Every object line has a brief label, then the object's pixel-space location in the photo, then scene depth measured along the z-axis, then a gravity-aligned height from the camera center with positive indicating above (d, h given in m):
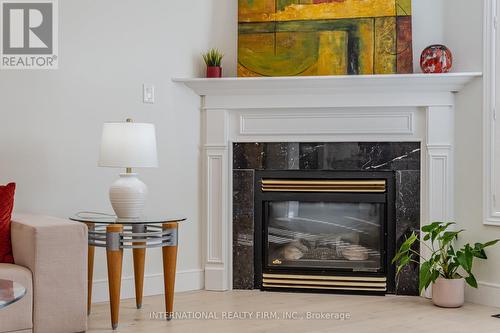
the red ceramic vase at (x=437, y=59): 4.24 +0.69
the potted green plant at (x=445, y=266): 4.02 -0.59
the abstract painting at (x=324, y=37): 4.35 +0.87
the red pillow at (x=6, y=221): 3.27 -0.27
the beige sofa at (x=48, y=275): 3.04 -0.50
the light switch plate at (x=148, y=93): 4.34 +0.49
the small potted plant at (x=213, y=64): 4.47 +0.70
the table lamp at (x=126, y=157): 3.61 +0.06
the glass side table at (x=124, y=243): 3.42 -0.40
